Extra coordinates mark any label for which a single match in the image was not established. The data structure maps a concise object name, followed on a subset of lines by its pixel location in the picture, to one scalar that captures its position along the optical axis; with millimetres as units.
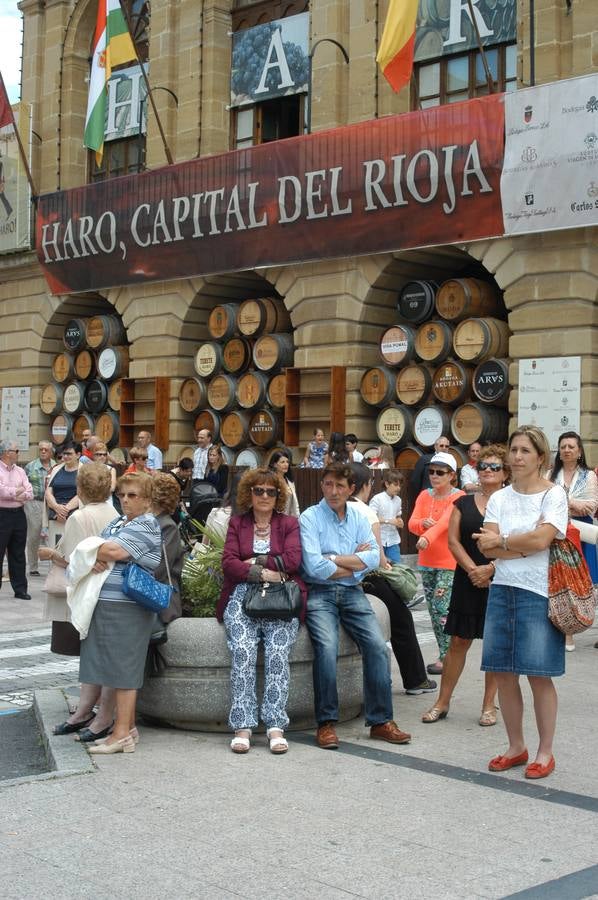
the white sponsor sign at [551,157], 17469
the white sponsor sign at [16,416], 29500
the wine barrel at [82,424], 27703
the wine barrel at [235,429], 23844
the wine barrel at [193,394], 24734
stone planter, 7227
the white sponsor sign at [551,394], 18406
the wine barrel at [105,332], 27391
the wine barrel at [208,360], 24500
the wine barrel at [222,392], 24156
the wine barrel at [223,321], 24328
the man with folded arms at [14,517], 14680
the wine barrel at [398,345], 20953
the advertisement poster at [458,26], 20203
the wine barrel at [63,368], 28469
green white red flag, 23438
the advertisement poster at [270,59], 23641
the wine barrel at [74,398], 28094
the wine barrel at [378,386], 21203
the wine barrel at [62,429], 28188
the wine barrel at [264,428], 23391
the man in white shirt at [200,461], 21325
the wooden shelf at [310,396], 21875
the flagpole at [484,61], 18605
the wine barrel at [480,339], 19703
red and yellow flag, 19062
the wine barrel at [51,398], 28734
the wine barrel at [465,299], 20203
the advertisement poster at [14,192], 28891
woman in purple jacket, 6984
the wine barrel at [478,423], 19609
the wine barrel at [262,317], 23578
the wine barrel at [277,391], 23047
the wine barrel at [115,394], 26906
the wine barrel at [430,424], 20281
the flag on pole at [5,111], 27203
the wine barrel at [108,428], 26953
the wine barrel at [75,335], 28109
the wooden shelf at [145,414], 25453
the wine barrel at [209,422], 24422
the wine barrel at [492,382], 19391
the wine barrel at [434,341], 20297
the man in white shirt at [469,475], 17688
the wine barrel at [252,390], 23438
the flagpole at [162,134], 24481
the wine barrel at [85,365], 27906
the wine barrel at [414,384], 20664
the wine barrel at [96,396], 27422
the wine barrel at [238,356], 24156
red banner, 19328
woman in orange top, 8656
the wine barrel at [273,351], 23203
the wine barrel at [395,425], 20875
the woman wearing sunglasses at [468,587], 7543
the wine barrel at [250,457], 23688
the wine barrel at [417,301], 20797
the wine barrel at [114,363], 27094
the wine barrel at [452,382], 20109
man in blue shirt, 7082
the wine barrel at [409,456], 20828
